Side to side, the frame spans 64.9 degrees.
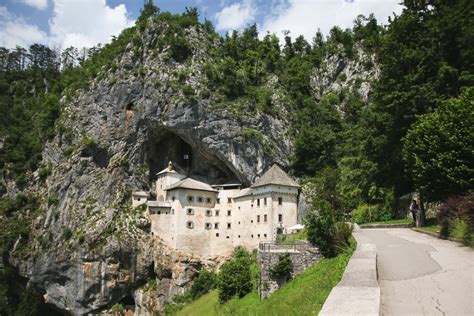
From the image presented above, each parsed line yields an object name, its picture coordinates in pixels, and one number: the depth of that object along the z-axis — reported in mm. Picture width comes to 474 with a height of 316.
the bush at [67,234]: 49212
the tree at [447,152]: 18750
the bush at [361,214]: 37406
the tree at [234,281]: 26594
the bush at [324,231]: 16922
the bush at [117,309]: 46406
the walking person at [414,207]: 23141
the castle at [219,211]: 44719
